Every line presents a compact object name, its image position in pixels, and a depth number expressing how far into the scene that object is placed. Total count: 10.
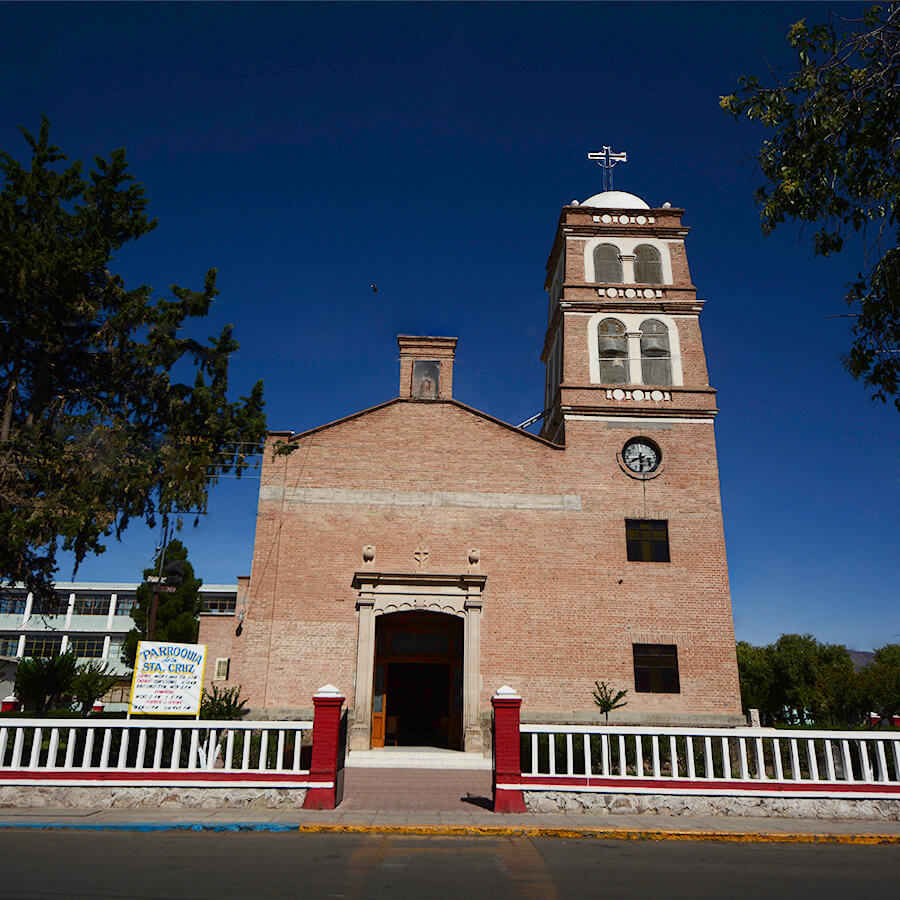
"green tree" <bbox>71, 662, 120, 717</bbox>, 18.33
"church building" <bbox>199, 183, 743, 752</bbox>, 17.73
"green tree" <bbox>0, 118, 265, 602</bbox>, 15.06
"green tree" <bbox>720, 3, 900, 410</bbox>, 8.50
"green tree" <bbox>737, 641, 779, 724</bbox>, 45.28
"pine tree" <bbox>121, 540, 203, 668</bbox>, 36.81
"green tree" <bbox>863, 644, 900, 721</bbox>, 33.50
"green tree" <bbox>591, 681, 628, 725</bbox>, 16.97
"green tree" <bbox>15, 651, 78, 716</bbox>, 16.47
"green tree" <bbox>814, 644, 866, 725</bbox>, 34.47
